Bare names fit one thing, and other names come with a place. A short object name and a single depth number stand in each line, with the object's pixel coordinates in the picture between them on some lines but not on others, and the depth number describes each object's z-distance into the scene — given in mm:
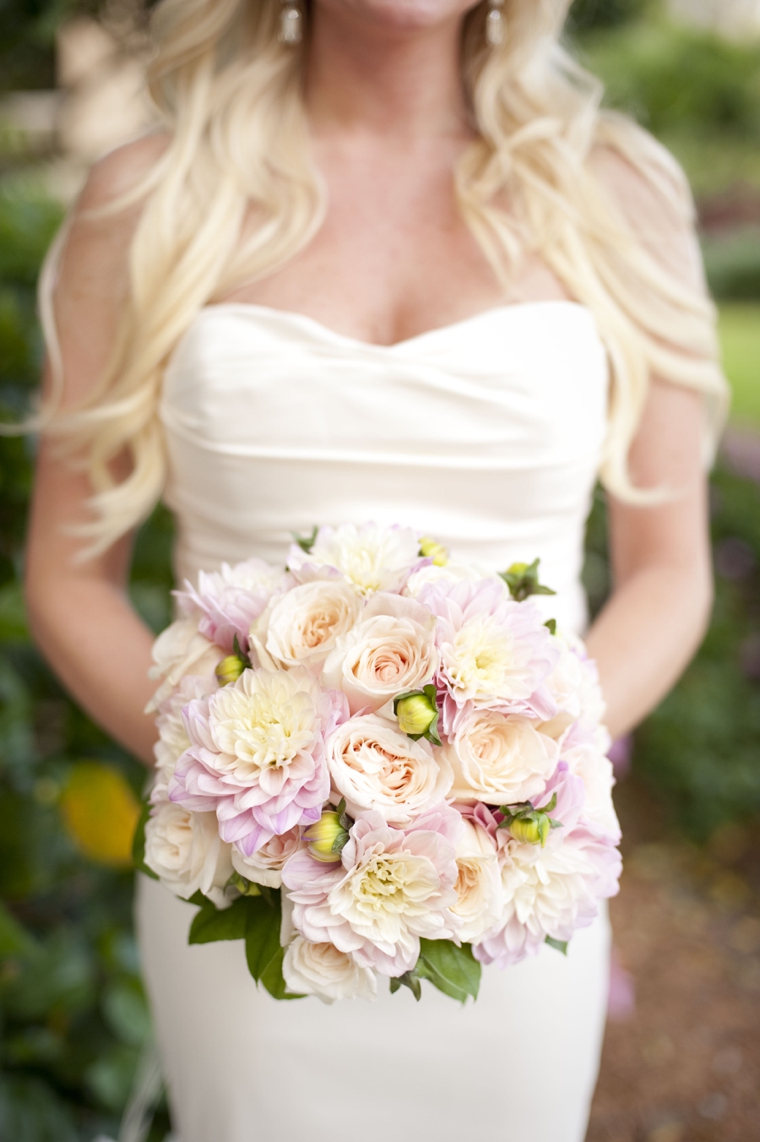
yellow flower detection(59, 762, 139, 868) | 2502
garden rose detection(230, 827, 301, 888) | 1063
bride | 1556
